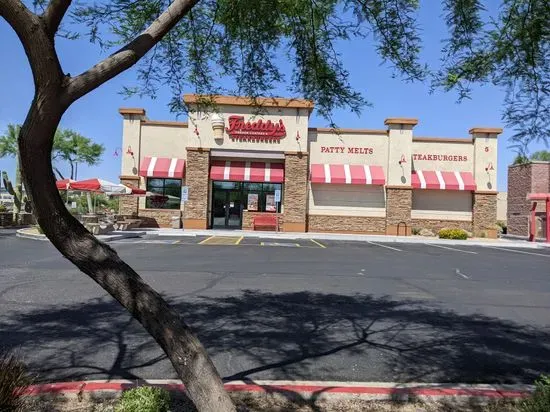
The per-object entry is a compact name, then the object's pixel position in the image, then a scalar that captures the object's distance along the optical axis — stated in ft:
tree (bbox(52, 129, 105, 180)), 192.65
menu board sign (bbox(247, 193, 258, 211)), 112.06
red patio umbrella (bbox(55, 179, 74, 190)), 85.65
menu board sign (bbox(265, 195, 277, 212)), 111.34
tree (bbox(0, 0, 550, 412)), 10.11
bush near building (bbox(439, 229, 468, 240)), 103.50
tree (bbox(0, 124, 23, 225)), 186.29
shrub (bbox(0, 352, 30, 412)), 12.17
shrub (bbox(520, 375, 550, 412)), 11.96
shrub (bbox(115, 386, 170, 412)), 12.44
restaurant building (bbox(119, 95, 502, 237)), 108.47
